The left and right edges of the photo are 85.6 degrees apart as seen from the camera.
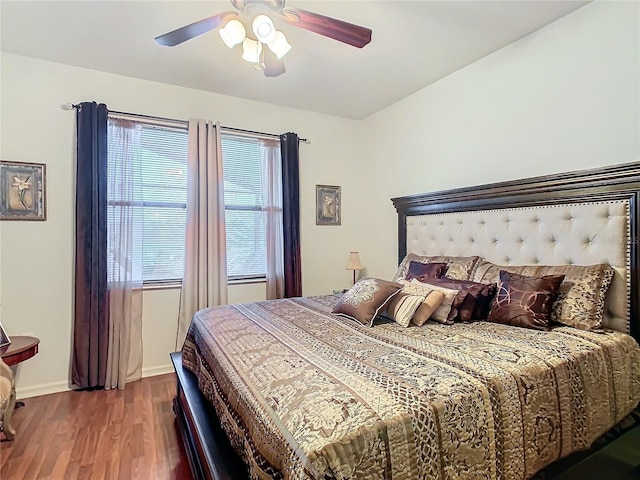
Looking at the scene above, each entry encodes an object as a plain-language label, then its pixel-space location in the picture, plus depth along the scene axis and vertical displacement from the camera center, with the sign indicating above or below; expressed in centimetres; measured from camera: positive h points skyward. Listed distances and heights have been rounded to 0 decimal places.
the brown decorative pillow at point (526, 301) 200 -37
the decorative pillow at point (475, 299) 221 -39
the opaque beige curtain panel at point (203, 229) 327 +11
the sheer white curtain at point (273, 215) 367 +27
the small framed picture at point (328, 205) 407 +42
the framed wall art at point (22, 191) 270 +40
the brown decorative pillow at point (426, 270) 274 -25
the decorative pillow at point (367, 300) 216 -39
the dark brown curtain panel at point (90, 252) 285 -9
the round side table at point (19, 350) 230 -75
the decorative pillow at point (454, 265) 267 -20
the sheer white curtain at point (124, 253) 299 -11
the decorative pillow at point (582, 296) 196 -33
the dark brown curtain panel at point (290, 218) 372 +24
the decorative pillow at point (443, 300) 217 -38
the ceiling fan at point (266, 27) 179 +114
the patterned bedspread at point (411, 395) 100 -55
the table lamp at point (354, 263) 393 -26
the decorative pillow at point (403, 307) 210 -42
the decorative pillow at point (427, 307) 211 -42
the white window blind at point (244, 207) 359 +36
